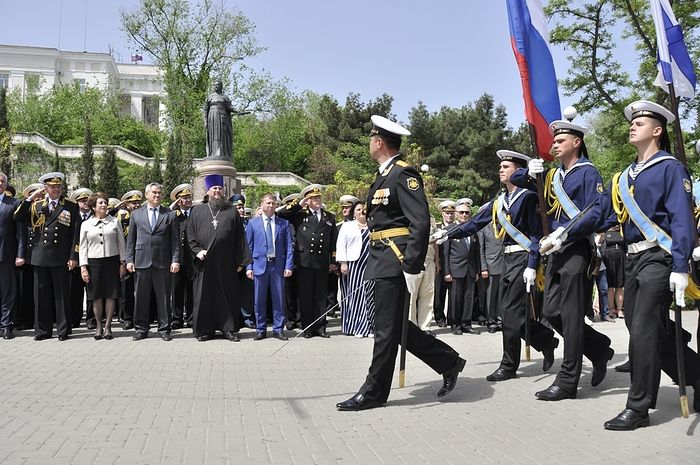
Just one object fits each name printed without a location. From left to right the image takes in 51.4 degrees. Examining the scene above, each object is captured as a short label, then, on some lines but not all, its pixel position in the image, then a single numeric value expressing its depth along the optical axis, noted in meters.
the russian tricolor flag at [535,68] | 7.34
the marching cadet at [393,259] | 6.00
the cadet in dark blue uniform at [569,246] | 6.29
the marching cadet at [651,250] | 5.29
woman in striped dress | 11.59
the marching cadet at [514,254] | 7.21
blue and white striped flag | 6.76
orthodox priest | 10.78
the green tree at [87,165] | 43.56
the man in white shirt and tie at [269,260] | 10.97
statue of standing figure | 19.89
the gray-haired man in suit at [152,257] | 10.80
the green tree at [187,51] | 49.41
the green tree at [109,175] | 42.38
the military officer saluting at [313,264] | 11.65
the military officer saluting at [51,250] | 10.53
